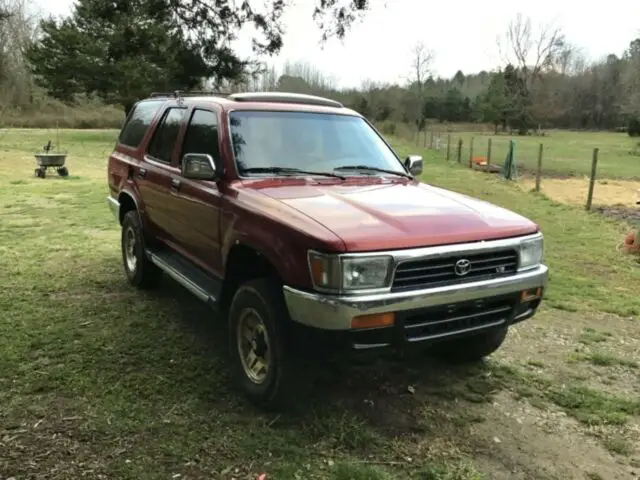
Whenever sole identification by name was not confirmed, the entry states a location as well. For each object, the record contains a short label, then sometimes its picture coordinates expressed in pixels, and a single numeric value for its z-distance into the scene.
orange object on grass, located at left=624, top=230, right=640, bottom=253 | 8.75
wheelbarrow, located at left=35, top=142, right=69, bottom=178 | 17.08
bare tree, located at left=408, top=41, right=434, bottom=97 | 73.94
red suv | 3.25
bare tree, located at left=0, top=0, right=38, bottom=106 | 38.92
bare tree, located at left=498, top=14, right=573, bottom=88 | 83.81
